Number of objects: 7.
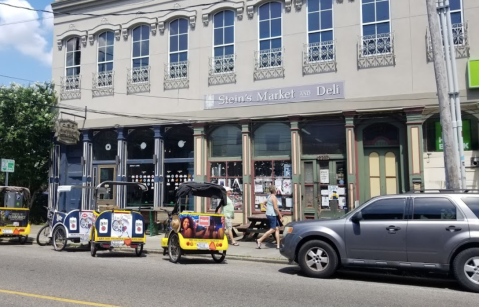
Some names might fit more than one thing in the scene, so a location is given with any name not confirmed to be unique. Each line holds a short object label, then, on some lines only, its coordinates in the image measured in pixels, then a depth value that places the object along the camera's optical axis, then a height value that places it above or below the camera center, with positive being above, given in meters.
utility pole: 9.65 +2.08
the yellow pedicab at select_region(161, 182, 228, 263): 10.57 -0.83
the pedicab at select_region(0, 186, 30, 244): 14.21 -0.42
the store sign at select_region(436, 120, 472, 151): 13.76 +1.93
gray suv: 7.81 -0.74
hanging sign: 18.69 +2.88
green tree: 18.88 +3.07
